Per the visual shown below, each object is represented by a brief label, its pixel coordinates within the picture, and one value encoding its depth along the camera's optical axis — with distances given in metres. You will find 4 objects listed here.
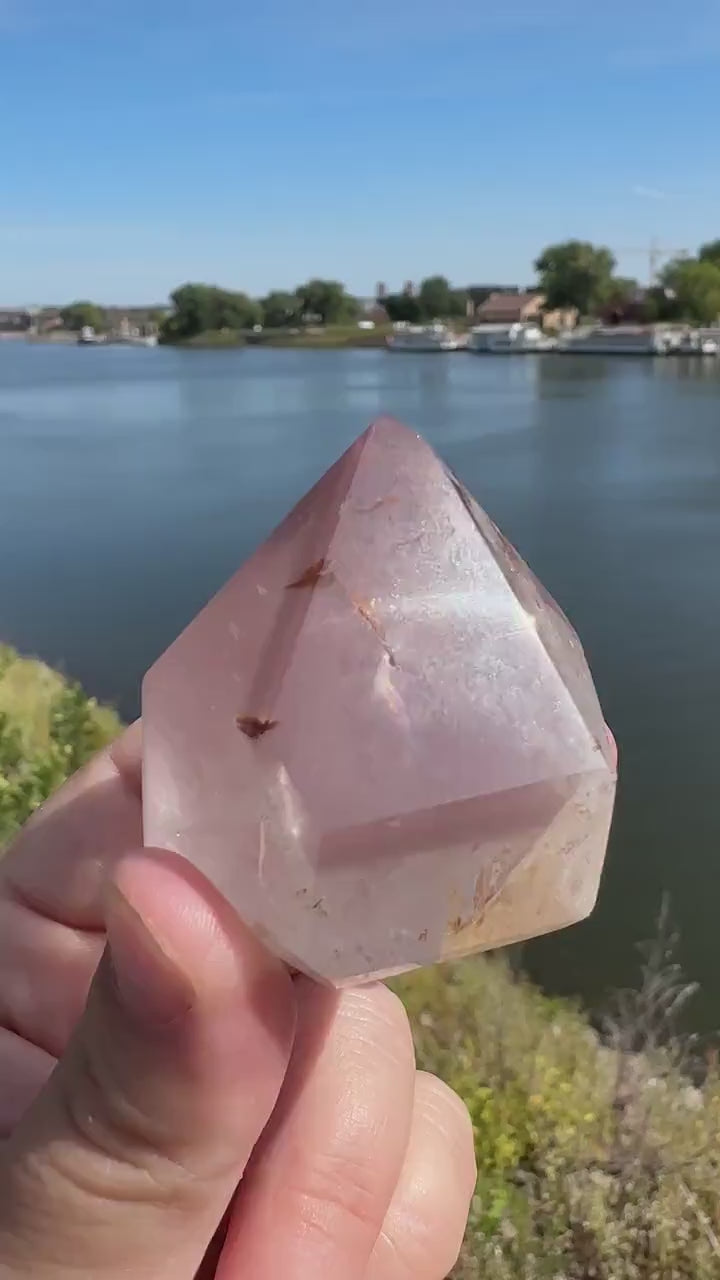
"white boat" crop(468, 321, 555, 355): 38.97
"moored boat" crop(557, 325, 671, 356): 33.75
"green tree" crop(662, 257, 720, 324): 39.75
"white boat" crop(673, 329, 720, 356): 32.44
